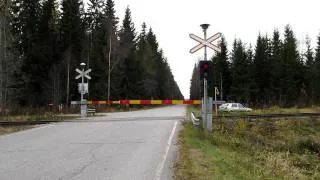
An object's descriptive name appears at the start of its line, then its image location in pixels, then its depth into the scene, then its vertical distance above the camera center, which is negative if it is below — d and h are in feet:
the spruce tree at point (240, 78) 306.08 +17.05
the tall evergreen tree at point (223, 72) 331.39 +22.25
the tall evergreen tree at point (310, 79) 325.42 +17.33
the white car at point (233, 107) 183.92 +0.50
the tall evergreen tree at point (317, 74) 319.64 +19.98
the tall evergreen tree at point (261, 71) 317.63 +21.86
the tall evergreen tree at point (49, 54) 216.13 +22.37
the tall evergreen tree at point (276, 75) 310.98 +18.90
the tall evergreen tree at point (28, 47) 209.97 +24.25
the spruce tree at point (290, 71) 305.75 +21.26
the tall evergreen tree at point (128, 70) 263.70 +19.78
